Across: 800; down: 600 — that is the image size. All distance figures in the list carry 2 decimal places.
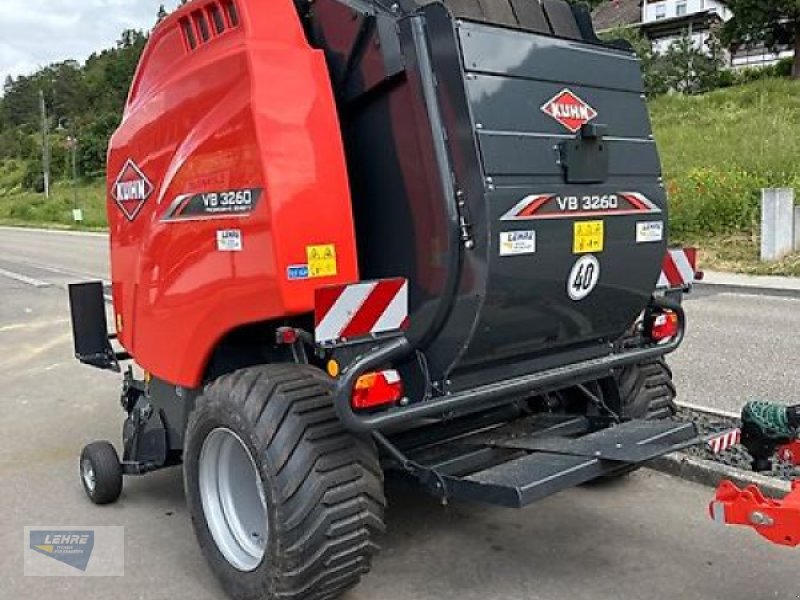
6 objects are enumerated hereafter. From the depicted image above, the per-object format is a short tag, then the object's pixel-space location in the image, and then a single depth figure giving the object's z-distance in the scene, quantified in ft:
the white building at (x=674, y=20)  212.02
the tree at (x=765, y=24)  140.97
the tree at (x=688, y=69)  153.69
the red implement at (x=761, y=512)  9.66
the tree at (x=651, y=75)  152.25
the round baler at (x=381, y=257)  10.80
